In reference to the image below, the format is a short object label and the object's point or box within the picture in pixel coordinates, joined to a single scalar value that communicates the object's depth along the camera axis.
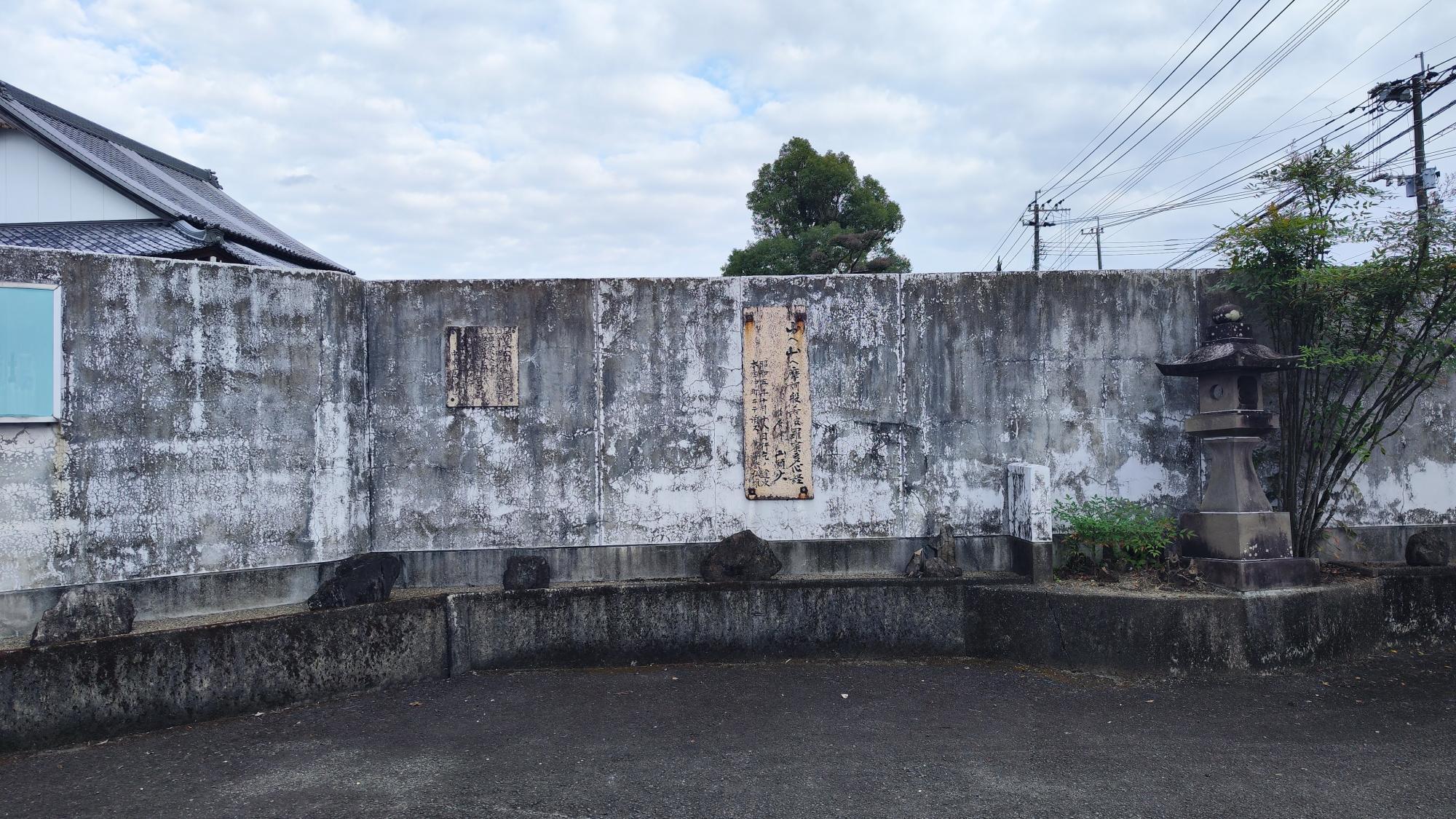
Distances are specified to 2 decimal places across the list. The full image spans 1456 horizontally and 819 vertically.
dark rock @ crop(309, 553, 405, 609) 6.26
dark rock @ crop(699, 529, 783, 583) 6.89
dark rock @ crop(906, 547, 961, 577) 6.96
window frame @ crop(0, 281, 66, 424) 5.85
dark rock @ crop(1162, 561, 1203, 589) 6.63
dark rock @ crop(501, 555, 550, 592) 6.78
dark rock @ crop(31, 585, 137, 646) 5.28
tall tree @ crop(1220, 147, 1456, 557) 6.68
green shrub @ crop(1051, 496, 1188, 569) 6.90
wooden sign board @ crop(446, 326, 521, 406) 7.25
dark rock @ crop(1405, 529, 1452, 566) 7.13
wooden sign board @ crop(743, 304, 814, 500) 7.34
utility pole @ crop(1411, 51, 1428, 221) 12.60
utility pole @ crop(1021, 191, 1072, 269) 27.66
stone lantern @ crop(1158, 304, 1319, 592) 6.57
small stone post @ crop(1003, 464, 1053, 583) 6.82
